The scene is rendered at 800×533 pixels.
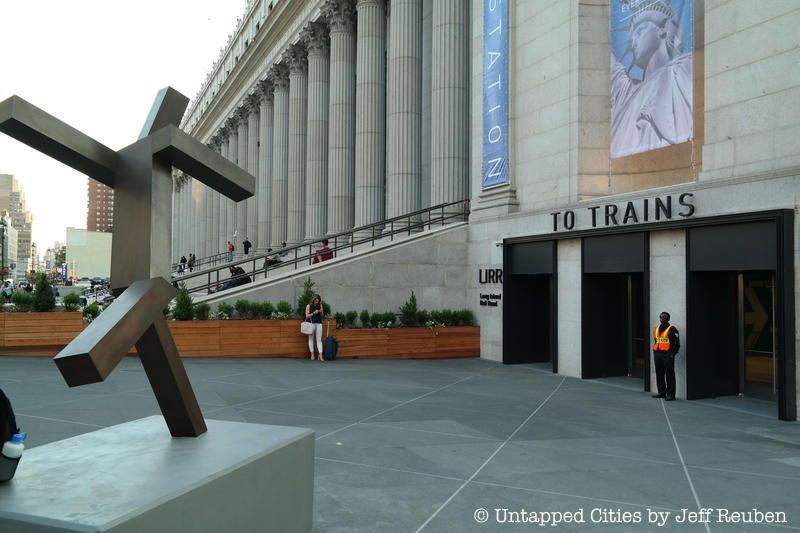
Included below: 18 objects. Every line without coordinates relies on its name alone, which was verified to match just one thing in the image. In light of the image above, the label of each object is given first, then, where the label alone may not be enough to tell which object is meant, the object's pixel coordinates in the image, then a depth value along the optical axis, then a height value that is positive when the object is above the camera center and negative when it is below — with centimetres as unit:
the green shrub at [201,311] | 1995 -59
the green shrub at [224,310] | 2030 -57
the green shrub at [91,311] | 1956 -59
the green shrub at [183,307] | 1975 -47
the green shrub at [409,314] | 2202 -71
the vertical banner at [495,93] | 2145 +643
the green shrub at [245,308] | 2061 -51
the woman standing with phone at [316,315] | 1998 -69
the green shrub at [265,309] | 2066 -54
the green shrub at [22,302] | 1933 -33
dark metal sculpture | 537 +77
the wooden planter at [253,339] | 1902 -142
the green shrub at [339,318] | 2114 -84
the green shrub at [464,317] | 2263 -83
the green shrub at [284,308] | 2067 -51
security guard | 1429 -125
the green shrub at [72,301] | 1970 -32
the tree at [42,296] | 1941 -16
